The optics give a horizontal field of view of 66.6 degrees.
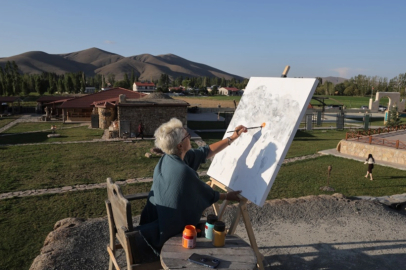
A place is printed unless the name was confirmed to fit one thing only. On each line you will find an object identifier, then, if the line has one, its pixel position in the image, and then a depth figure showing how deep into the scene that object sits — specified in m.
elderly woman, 3.16
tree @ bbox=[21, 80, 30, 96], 64.19
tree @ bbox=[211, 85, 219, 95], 105.44
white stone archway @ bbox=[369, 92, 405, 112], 46.19
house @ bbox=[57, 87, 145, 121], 32.19
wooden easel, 4.00
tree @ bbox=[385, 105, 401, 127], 27.45
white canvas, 4.18
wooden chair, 3.06
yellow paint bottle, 3.03
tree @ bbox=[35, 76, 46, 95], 65.38
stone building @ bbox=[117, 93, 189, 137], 20.33
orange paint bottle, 2.96
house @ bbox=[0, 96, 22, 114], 38.41
